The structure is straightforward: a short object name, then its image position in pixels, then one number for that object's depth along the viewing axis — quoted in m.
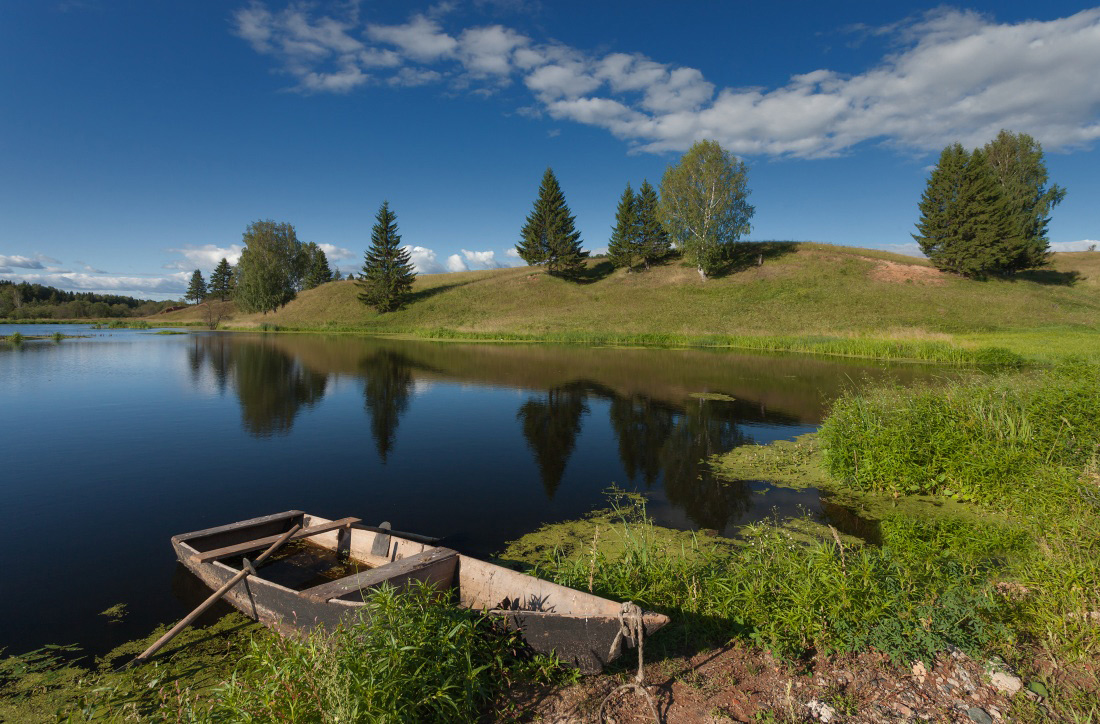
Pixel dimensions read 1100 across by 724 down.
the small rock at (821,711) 4.33
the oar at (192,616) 5.53
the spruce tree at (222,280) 118.19
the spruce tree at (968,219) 59.06
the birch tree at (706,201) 64.50
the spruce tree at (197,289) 129.00
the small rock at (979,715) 4.23
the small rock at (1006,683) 4.52
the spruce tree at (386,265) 74.44
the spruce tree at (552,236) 74.75
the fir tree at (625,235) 73.44
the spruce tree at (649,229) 73.69
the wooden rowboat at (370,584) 4.83
